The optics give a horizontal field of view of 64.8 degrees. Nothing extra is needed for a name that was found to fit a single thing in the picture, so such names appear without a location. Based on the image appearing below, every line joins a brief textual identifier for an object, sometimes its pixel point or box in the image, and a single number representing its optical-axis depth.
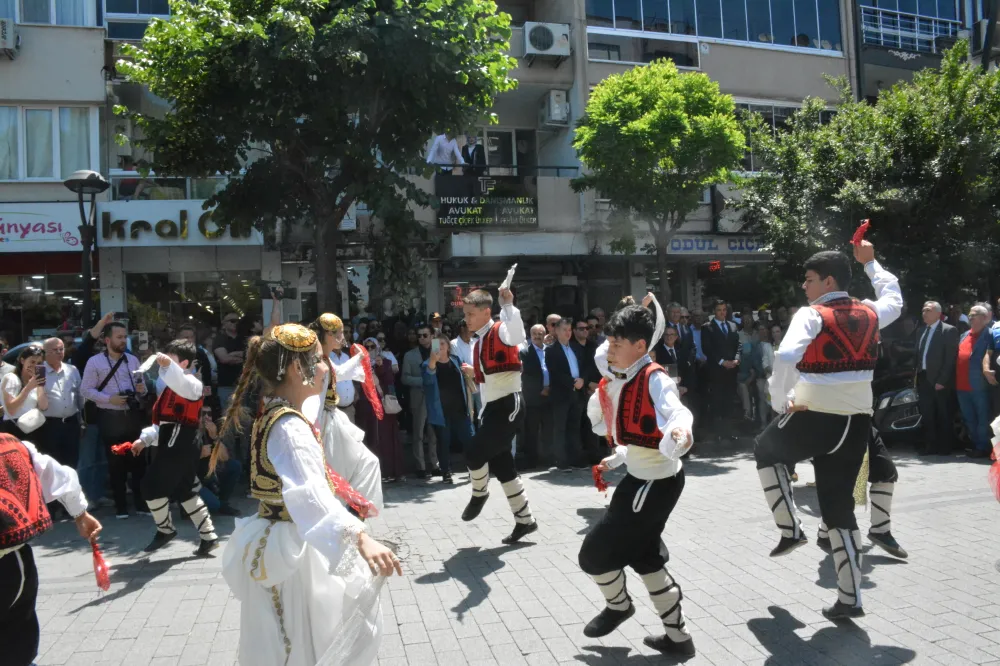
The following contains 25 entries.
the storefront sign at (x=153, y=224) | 14.70
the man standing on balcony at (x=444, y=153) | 15.48
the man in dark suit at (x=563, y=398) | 10.46
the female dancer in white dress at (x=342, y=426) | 3.93
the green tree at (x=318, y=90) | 8.80
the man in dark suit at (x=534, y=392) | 10.33
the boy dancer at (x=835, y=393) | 4.48
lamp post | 10.20
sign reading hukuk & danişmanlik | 15.59
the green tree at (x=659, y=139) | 12.60
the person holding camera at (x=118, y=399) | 8.35
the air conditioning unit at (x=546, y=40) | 16.44
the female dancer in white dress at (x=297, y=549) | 2.77
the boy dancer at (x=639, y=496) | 3.97
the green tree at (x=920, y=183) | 13.09
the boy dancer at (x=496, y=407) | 6.50
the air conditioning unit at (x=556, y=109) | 17.08
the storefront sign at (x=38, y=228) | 14.68
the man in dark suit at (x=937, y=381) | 10.34
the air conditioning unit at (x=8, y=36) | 14.65
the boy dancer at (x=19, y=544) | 3.06
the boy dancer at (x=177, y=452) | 6.37
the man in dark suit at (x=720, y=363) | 11.86
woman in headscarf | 9.66
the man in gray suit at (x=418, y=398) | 10.01
